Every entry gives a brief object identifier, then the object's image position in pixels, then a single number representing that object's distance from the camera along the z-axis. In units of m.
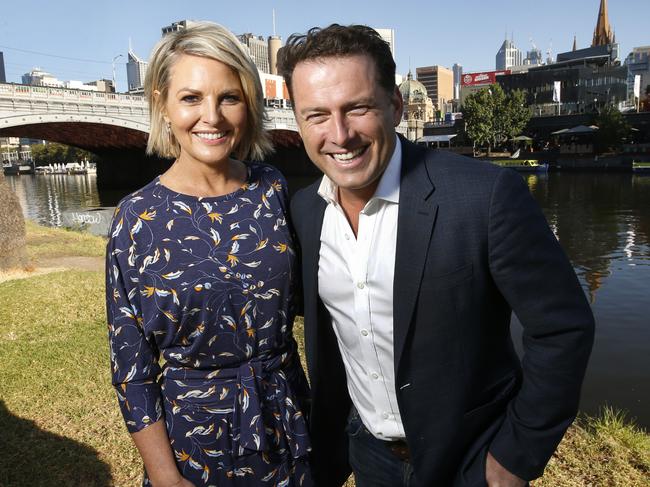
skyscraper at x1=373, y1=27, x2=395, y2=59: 184.46
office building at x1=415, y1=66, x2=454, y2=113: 186.75
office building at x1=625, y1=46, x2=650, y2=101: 157.80
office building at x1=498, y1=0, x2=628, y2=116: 60.84
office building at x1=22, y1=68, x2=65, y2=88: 167.20
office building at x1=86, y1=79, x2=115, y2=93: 81.32
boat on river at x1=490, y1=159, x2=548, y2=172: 38.19
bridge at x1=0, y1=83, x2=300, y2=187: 27.50
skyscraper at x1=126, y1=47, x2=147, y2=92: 162.75
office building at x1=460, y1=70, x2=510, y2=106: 87.69
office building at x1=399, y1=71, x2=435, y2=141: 72.00
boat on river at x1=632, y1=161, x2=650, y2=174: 33.31
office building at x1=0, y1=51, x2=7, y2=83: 162.55
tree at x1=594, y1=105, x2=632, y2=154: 43.31
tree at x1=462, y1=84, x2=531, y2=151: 52.88
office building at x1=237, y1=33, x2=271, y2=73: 155.38
